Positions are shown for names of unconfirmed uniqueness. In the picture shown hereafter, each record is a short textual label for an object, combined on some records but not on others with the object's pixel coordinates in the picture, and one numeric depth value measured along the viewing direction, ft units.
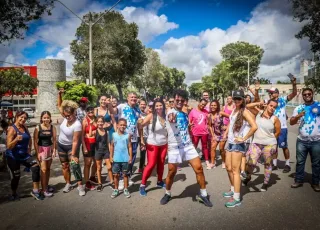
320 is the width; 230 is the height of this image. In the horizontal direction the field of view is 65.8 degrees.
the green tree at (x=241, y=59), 173.88
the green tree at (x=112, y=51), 95.20
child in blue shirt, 15.52
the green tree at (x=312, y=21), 38.86
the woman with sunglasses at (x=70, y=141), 15.66
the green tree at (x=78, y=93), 67.94
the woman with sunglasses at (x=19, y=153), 14.67
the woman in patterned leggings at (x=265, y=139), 15.30
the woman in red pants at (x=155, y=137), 14.94
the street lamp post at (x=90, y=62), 50.27
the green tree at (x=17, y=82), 108.37
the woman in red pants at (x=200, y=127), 22.38
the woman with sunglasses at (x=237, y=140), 13.50
